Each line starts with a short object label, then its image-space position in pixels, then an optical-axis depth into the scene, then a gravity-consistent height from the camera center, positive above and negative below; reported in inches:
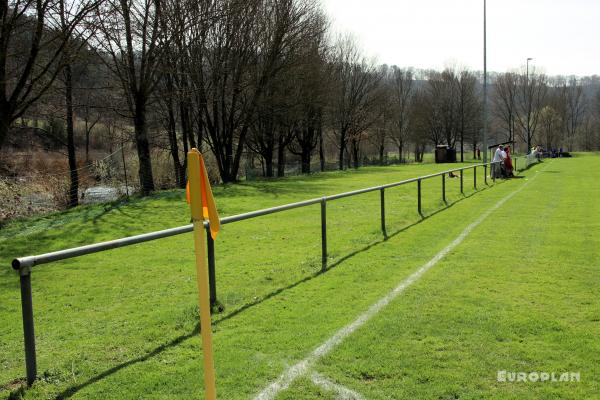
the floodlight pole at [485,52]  1357.0 +263.3
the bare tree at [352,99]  2091.5 +238.1
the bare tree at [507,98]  3545.8 +369.2
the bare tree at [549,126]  3383.4 +155.6
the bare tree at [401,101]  3016.7 +323.2
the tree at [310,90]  1403.8 +196.1
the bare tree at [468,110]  3083.2 +251.5
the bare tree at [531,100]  3503.9 +349.4
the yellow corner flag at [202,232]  112.4 -16.1
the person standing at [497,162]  990.2 -21.3
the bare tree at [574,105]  4124.0 +358.1
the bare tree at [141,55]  852.0 +184.0
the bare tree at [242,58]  1149.7 +234.4
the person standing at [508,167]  1038.4 -32.8
